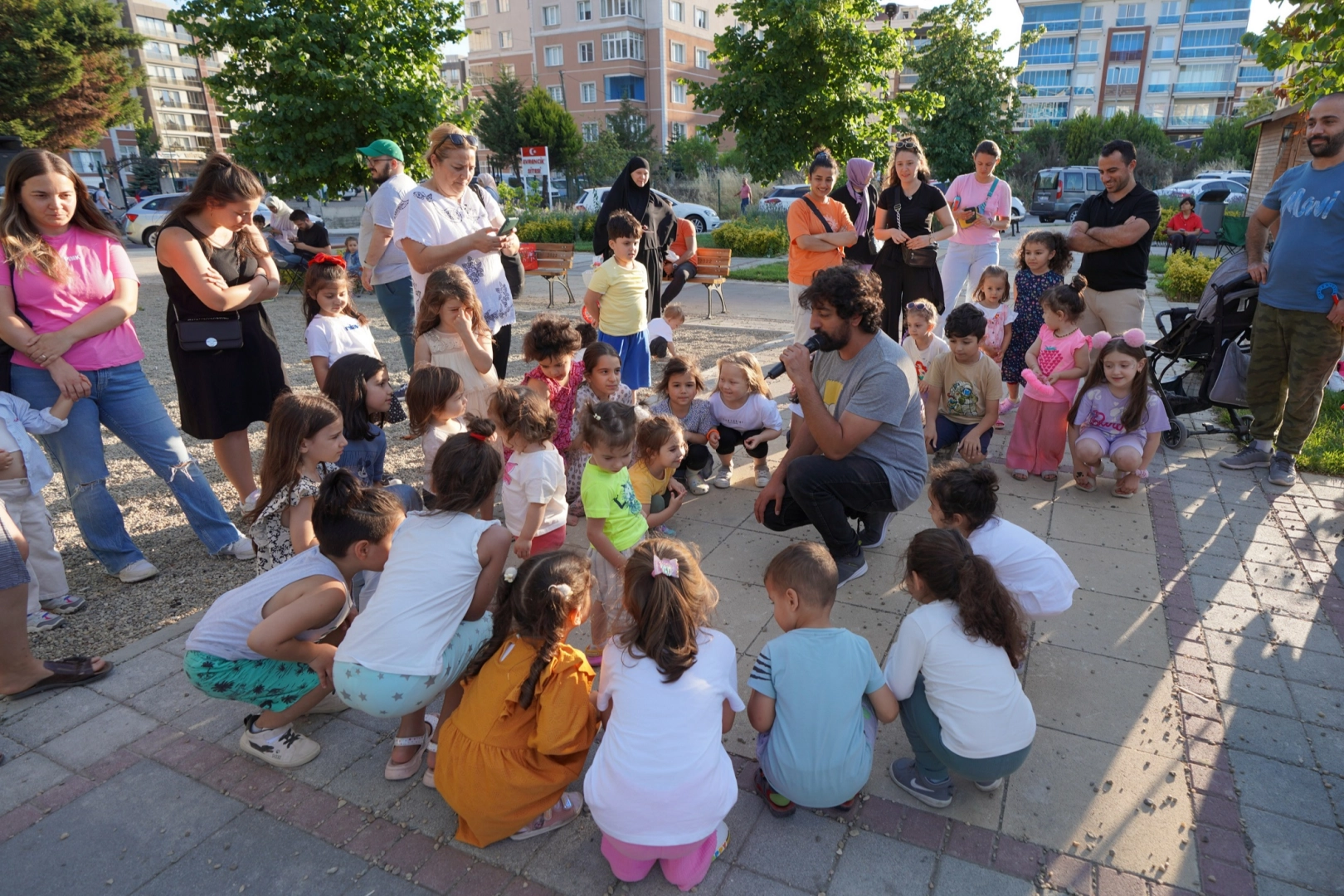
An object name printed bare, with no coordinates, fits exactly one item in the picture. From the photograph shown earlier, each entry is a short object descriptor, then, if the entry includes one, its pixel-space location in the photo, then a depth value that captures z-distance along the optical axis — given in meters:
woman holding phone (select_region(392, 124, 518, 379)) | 4.54
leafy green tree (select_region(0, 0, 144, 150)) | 26.08
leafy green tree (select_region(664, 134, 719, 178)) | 36.16
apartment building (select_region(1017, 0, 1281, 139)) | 63.06
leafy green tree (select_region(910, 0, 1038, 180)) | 22.16
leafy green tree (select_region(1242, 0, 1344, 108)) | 5.24
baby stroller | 5.31
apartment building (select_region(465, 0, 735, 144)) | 47.81
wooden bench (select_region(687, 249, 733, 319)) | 10.45
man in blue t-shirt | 4.34
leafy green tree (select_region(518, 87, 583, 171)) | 34.28
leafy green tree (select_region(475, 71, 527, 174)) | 34.66
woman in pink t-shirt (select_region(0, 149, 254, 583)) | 3.29
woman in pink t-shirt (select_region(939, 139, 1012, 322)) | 6.67
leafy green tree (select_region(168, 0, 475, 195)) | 10.52
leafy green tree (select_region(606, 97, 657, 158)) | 36.75
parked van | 25.98
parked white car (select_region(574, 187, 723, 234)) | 22.95
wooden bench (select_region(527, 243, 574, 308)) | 11.35
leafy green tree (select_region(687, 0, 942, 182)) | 12.62
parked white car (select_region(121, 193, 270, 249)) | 21.84
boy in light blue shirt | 2.21
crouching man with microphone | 3.35
